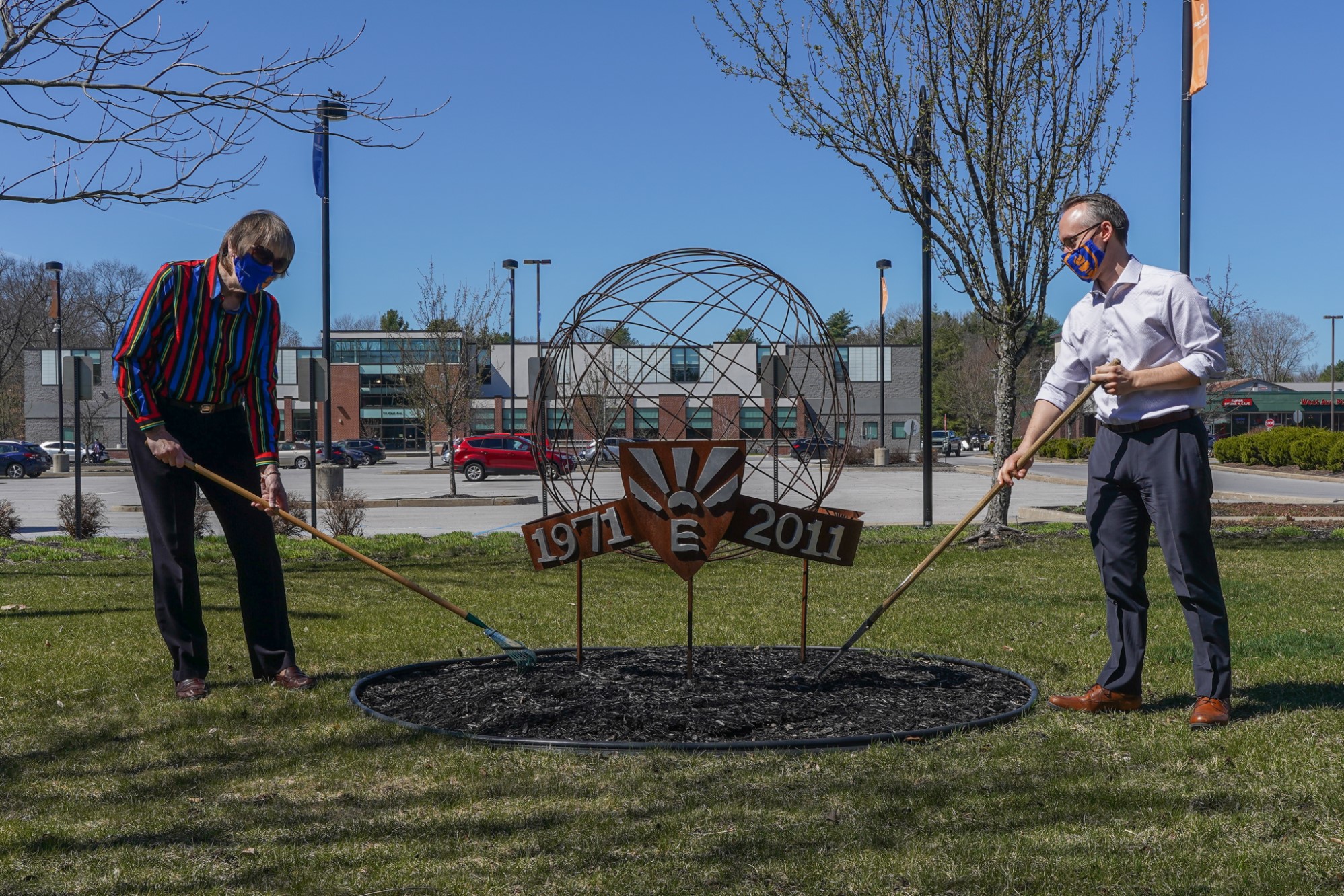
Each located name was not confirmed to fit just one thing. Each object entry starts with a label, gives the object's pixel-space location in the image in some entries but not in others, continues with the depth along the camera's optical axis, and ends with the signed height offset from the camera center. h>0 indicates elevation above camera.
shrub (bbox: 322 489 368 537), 14.97 -1.16
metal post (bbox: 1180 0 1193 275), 11.84 +3.03
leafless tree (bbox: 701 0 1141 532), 11.83 +3.20
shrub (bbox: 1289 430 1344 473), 35.06 -0.60
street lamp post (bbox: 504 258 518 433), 30.88 +3.75
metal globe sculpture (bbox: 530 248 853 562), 5.05 +0.31
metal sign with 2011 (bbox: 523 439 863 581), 4.93 -0.39
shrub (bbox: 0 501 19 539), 14.83 -1.24
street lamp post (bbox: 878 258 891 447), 33.50 +3.62
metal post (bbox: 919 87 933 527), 12.12 +1.78
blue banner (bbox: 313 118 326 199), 16.16 +3.71
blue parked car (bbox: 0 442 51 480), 38.97 -1.16
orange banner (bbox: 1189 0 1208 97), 11.55 +3.82
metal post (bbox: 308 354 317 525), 15.20 +0.12
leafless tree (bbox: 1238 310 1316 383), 82.94 +5.84
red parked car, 33.66 -0.91
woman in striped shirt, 4.89 +0.04
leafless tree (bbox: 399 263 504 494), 30.02 +1.61
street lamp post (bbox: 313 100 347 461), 16.33 +2.42
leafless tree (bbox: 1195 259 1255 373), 35.16 +3.90
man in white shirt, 4.35 -0.05
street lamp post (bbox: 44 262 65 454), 21.67 +2.20
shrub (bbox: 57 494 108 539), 14.99 -1.20
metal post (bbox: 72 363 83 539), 14.70 -0.76
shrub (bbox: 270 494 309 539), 14.71 -1.24
